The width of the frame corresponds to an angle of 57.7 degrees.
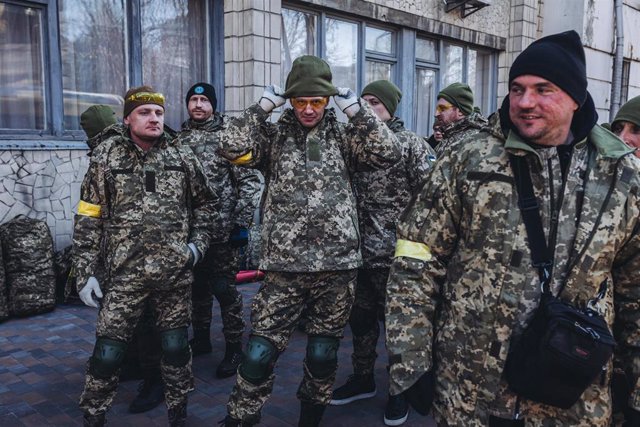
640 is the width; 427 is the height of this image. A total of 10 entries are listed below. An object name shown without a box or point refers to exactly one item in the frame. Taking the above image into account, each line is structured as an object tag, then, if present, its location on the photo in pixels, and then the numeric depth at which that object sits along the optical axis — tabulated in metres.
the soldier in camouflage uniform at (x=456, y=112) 4.63
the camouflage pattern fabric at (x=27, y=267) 5.70
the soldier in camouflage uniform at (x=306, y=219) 3.18
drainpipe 13.31
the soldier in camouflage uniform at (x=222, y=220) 4.60
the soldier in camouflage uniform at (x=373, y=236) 3.98
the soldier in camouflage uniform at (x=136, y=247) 3.32
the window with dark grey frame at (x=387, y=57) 8.33
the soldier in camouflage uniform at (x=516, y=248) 1.97
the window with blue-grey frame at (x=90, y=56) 6.18
